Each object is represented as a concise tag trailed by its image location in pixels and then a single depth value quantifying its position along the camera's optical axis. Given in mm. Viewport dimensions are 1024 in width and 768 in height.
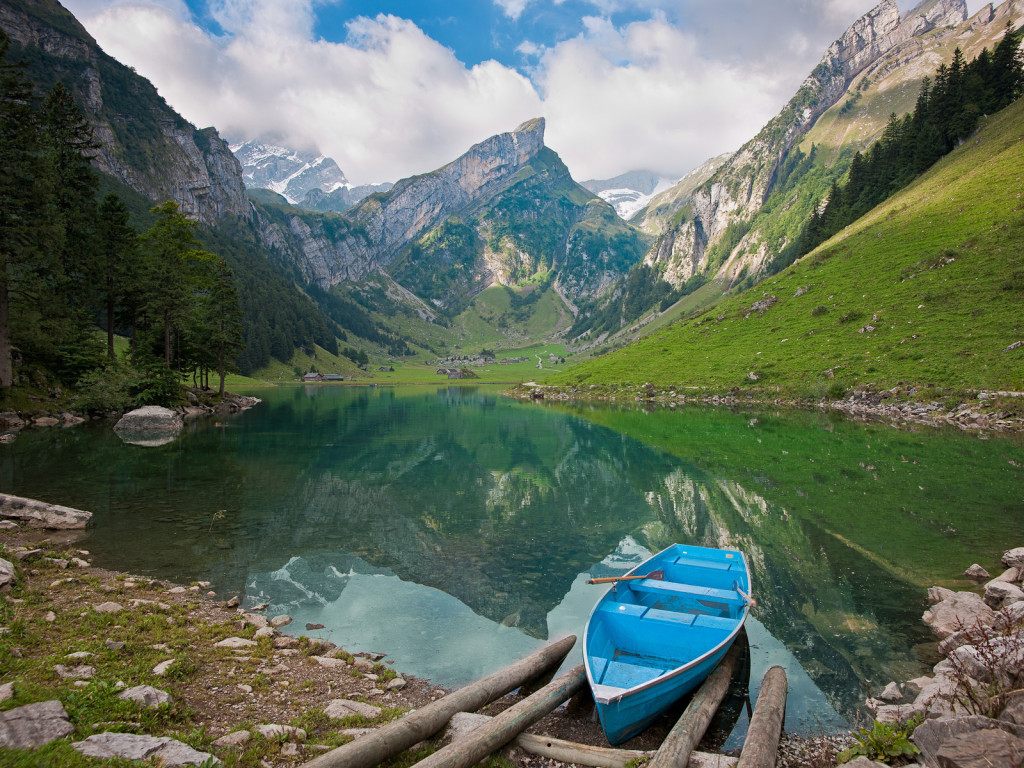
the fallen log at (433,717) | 6227
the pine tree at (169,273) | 55656
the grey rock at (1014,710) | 5784
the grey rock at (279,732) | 6977
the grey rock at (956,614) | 11383
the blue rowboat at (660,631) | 8102
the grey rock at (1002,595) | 11742
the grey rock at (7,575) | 11029
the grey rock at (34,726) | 5164
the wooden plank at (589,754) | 7203
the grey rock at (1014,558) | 14280
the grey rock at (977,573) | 14750
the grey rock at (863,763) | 5957
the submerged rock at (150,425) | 43625
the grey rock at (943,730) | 5645
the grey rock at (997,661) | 6988
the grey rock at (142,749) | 5402
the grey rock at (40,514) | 18031
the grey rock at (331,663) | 10624
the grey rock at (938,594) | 13492
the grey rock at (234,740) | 6641
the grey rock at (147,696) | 6938
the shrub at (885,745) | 6457
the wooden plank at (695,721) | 7000
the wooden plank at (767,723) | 7109
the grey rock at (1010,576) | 13430
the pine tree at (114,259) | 53125
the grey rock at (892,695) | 9680
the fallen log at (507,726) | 6539
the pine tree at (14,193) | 34906
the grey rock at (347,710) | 8250
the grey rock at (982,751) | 4988
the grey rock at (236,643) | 10606
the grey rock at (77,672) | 7504
